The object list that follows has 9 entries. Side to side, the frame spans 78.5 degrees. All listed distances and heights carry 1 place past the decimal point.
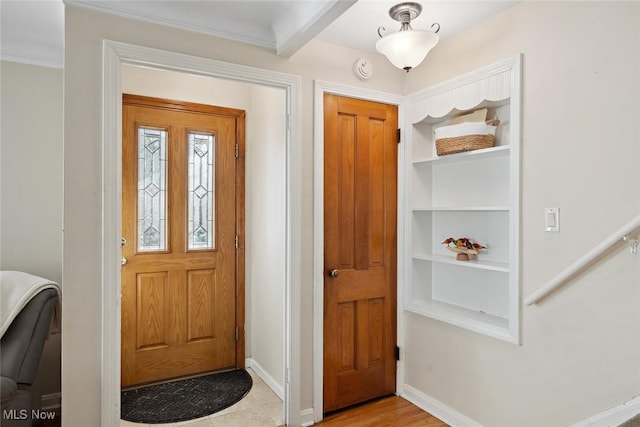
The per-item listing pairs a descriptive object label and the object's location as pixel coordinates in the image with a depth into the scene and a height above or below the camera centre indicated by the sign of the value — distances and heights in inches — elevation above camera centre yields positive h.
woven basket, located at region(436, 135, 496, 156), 90.0 +16.7
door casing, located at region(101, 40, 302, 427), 76.0 +7.1
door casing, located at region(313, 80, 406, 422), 98.0 -7.9
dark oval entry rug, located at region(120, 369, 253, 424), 100.6 -52.0
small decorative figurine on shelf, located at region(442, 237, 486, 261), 95.8 -8.5
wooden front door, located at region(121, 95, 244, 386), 114.9 -8.3
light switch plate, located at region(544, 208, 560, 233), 75.7 -1.0
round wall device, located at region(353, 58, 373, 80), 102.9 +38.1
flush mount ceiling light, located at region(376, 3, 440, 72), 78.4 +34.9
